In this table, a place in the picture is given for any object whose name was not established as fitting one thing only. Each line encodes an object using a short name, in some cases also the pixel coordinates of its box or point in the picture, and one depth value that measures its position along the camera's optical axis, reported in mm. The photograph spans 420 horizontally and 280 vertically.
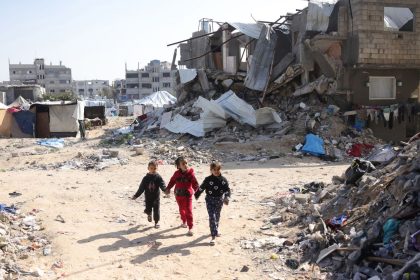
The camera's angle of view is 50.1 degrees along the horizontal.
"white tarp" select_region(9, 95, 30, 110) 32094
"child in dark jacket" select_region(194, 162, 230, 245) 5852
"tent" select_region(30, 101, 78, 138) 22750
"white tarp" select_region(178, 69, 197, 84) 20141
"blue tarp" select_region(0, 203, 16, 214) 7088
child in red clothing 6109
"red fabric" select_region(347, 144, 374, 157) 14312
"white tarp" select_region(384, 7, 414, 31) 17489
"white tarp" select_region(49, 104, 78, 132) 22750
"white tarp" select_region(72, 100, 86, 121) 22719
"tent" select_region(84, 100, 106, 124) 29900
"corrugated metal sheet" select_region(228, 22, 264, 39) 19052
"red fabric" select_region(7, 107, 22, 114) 22856
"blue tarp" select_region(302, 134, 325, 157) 13984
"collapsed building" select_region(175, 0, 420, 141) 16062
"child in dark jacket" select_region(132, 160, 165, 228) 6445
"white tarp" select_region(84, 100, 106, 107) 35250
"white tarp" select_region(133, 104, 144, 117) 38159
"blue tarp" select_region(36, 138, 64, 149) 18141
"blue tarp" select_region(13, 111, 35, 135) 23000
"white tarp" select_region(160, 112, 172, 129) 18881
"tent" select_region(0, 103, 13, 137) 23109
